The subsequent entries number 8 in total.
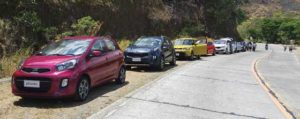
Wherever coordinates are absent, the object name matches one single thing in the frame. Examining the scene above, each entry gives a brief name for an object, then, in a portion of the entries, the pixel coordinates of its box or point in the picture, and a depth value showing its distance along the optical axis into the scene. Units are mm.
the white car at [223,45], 43556
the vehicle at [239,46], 52000
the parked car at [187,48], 28781
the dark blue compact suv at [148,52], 19453
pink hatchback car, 9969
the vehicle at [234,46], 48438
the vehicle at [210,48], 37284
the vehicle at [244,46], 57775
